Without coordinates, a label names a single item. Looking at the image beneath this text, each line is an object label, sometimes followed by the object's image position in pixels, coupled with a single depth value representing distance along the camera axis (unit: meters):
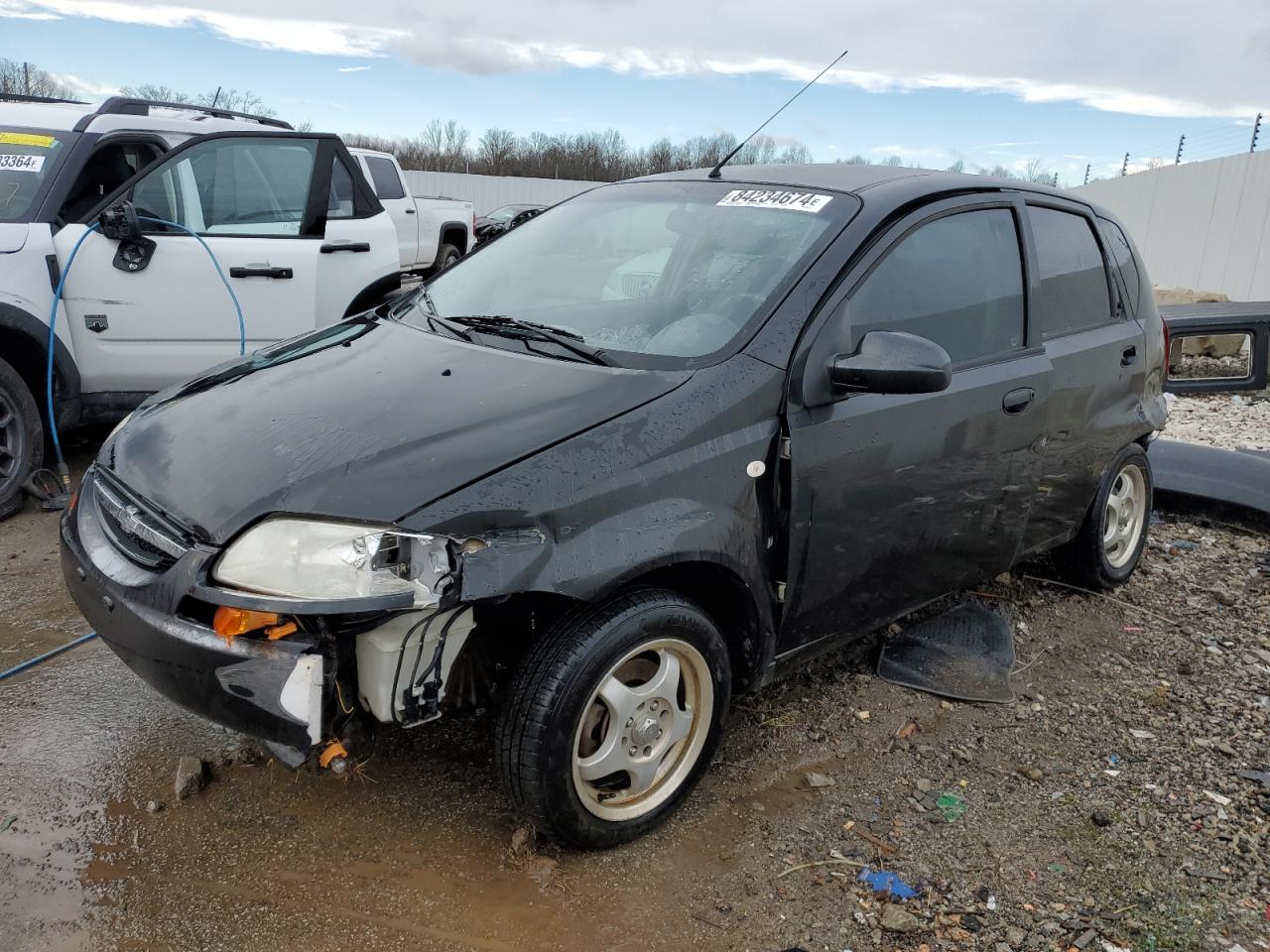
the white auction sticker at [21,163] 5.13
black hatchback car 2.20
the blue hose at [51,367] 4.87
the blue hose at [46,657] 3.30
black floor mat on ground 3.55
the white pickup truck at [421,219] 12.95
